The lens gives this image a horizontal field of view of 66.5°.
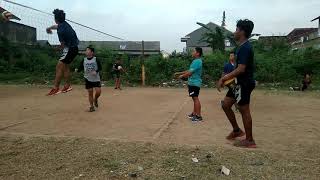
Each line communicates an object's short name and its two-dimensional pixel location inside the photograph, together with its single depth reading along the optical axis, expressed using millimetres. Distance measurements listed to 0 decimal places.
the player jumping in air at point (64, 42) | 4916
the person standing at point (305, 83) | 9885
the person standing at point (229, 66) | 5301
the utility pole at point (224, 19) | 22101
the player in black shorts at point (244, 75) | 3260
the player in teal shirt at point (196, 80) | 4668
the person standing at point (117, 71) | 9635
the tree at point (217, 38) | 15668
